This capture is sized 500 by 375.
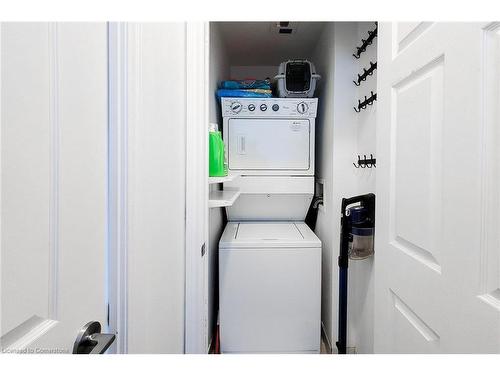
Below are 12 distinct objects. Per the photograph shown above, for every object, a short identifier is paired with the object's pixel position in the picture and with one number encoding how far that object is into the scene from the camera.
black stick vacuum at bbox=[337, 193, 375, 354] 1.56
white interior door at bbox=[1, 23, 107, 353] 0.41
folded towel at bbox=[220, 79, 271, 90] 2.32
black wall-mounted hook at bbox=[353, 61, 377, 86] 1.58
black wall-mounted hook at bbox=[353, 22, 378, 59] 1.58
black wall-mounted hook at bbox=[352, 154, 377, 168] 1.63
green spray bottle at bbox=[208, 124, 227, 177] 1.59
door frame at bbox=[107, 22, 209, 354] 0.74
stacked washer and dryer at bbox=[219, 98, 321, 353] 1.94
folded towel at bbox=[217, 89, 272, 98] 2.24
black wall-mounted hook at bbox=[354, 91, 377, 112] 1.64
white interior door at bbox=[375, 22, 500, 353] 0.60
